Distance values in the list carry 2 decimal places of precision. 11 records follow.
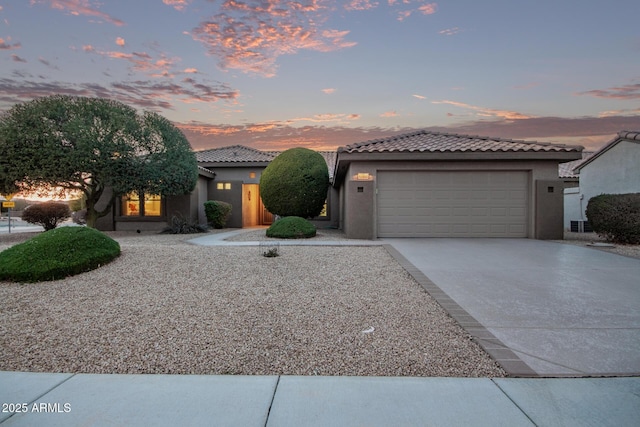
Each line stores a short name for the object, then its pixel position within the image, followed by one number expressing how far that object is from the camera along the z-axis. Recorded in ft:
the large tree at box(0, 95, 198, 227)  41.50
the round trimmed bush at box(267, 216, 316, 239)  41.01
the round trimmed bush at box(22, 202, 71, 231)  51.75
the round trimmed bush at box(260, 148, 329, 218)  52.01
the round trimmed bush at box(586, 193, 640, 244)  35.88
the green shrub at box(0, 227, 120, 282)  19.94
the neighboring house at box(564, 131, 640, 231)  48.55
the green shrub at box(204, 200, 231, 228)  57.77
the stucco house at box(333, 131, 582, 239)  39.63
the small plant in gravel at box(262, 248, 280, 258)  26.84
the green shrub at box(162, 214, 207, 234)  50.46
